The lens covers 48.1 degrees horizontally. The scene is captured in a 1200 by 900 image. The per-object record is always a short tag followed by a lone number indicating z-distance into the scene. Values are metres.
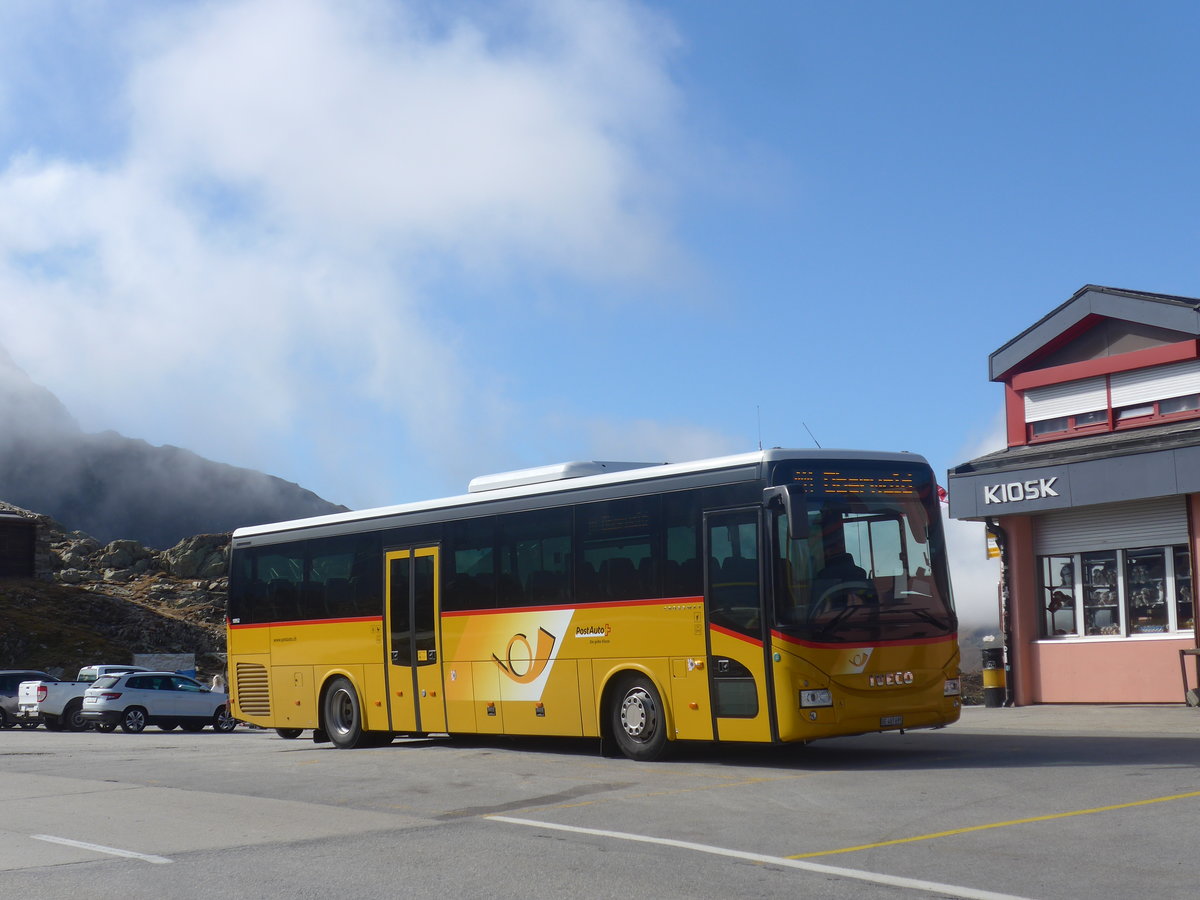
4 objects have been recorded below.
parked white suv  31.73
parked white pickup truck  33.25
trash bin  24.38
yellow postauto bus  13.60
